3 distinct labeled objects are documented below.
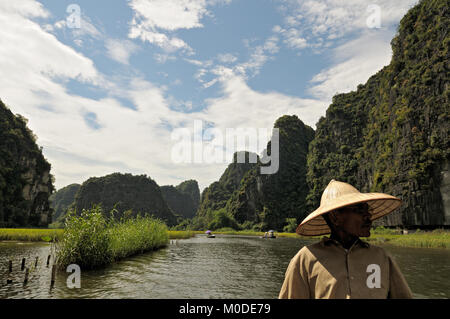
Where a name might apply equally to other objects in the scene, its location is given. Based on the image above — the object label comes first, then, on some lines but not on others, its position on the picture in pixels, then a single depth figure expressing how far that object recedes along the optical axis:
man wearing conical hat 2.06
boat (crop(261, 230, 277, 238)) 57.08
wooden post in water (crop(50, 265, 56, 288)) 9.98
